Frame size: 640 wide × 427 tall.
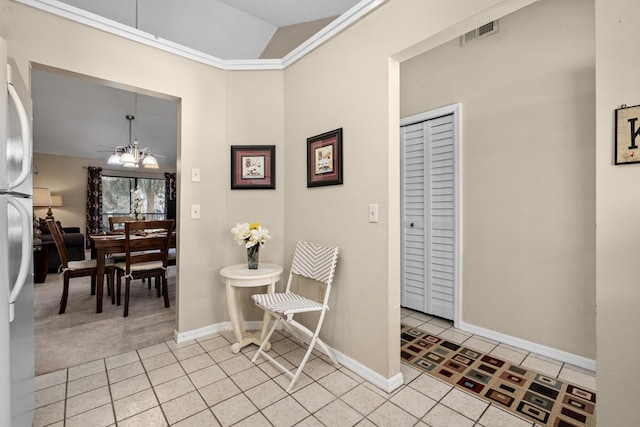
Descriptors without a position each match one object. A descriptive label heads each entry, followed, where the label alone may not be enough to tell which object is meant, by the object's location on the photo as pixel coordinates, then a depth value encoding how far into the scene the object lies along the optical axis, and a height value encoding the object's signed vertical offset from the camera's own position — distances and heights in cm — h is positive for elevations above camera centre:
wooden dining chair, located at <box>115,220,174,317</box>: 311 -51
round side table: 225 -56
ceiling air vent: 248 +155
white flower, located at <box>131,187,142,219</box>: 454 +9
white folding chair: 195 -64
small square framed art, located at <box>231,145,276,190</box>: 276 +41
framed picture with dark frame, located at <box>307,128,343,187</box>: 220 +41
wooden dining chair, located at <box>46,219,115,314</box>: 316 -64
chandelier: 433 +81
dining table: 318 -44
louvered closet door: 286 -6
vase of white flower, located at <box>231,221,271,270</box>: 239 -22
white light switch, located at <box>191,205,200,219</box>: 259 +0
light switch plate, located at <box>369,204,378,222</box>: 194 -1
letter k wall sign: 108 +28
